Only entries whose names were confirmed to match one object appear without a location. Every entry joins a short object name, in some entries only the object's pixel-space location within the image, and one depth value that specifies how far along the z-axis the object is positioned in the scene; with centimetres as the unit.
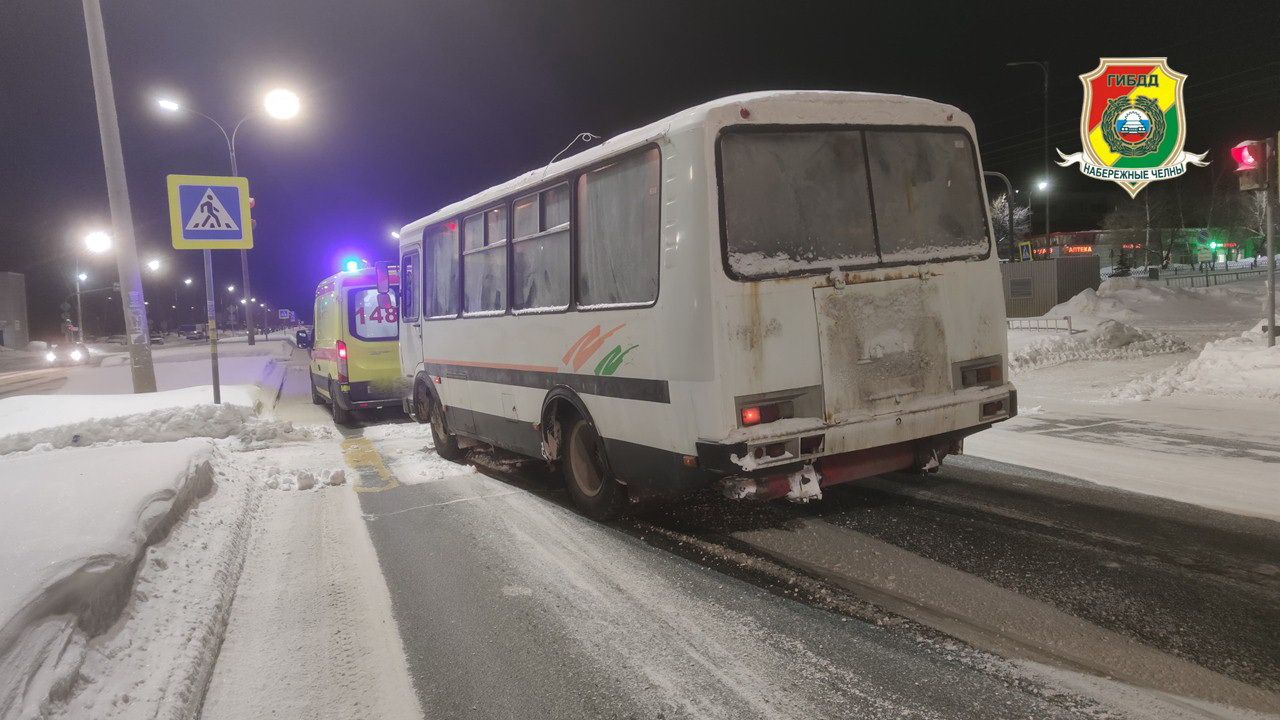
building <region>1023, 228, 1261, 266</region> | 6294
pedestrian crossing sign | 1136
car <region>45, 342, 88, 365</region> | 4275
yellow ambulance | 1252
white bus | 460
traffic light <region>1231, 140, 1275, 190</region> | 1087
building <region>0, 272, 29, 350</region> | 6912
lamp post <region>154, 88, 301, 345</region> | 1442
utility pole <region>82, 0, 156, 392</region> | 1117
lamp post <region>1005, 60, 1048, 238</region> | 2450
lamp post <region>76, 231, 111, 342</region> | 3275
